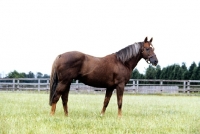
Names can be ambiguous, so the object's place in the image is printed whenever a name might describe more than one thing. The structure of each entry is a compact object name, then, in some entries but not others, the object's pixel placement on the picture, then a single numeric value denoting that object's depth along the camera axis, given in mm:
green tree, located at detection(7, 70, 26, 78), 54825
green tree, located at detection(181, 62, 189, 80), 33844
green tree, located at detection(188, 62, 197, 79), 32956
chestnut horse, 7156
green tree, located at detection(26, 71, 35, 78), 65387
